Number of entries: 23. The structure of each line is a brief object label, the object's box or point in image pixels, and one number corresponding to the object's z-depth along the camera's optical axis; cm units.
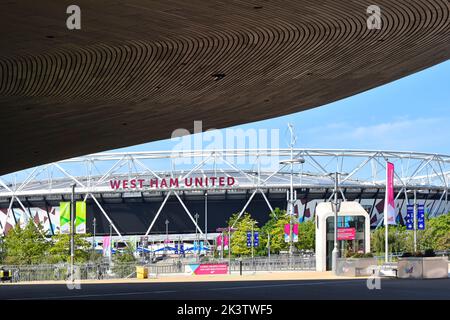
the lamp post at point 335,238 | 5413
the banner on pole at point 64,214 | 6706
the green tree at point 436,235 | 10094
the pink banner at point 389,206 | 5978
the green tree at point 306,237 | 11438
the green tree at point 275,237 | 11331
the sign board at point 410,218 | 8259
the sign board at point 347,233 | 6325
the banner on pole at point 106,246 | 11711
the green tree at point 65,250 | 8494
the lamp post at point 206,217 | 13692
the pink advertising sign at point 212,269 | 6938
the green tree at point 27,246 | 8712
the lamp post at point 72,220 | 6121
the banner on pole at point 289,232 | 9431
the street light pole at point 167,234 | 13982
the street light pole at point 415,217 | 7614
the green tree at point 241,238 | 11438
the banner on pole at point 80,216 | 6681
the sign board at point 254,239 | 10404
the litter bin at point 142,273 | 6244
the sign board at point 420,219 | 7806
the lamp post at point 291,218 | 9198
